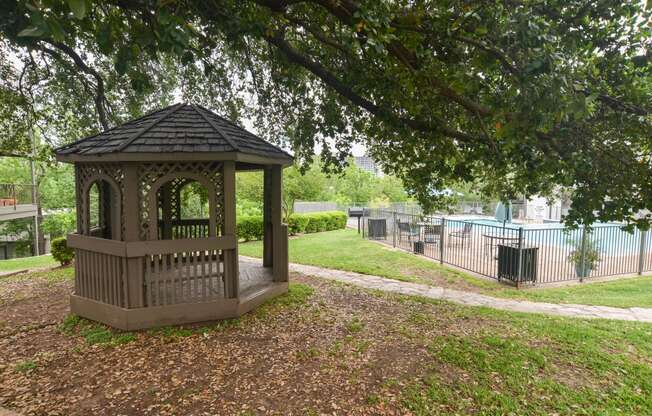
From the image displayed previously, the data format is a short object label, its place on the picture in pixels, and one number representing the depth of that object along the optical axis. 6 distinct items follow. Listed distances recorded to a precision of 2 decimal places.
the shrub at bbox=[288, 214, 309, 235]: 18.03
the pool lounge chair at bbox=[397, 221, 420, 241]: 13.47
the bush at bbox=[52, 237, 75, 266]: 9.94
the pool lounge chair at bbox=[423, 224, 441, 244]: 12.66
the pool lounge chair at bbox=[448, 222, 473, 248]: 12.76
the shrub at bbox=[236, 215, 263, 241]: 15.85
